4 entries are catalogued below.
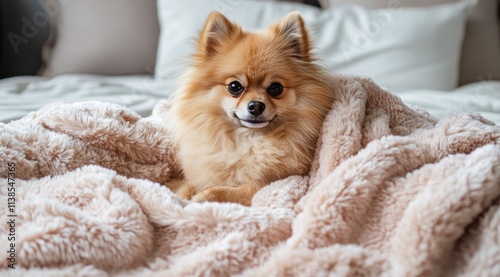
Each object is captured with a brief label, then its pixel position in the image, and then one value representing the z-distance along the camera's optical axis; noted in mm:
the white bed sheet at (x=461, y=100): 1735
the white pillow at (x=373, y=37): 2105
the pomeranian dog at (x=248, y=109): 1170
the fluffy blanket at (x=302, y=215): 746
